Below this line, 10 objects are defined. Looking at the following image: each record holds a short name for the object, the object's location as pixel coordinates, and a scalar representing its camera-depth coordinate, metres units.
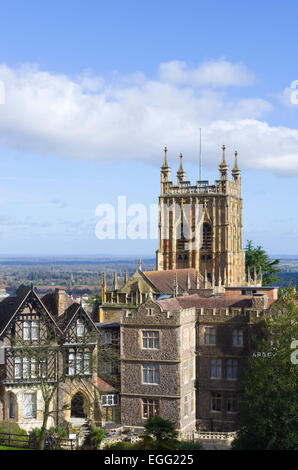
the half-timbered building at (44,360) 53.78
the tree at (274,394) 47.25
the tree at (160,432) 44.12
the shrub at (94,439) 50.47
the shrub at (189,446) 47.53
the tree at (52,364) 53.28
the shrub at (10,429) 49.62
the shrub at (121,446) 47.59
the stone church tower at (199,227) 96.38
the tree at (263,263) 115.31
